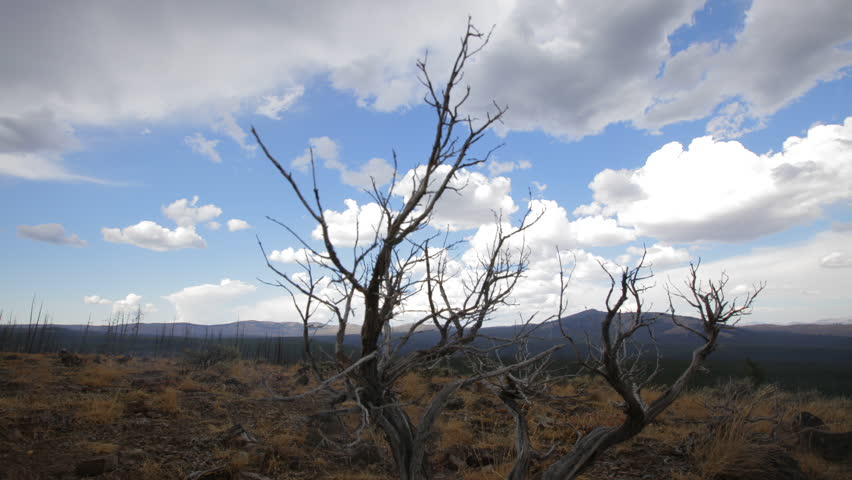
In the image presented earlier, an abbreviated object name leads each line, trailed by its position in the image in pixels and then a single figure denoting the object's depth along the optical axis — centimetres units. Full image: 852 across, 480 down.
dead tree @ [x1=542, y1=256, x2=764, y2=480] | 363
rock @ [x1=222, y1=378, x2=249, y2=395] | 1482
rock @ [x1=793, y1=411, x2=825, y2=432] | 899
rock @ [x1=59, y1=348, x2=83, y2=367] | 1833
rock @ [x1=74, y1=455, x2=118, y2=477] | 614
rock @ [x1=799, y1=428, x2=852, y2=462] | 810
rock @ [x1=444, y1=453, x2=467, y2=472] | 776
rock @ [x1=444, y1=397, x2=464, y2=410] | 1256
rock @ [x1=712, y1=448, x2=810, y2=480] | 655
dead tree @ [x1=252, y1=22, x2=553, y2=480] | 265
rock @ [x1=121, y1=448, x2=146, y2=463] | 693
